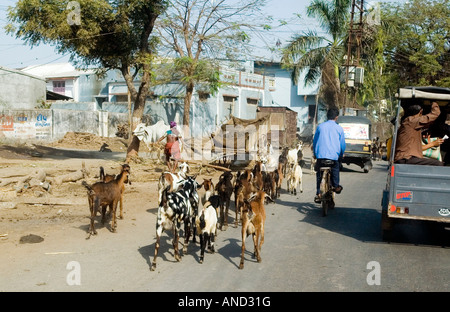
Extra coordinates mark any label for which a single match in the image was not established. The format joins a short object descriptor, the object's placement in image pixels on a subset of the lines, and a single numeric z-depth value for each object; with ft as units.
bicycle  34.32
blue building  119.55
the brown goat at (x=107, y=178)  32.51
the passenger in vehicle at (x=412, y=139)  27.37
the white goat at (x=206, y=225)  23.18
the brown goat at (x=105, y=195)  27.27
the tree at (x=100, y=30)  56.95
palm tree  114.93
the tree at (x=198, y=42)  81.20
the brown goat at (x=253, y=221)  22.41
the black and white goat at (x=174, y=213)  22.33
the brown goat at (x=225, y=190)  31.22
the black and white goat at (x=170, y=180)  32.42
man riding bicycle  34.86
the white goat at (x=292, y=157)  52.73
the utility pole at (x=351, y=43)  101.96
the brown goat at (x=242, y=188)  31.30
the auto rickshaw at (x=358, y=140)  74.64
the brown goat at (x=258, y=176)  37.06
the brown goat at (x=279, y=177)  45.70
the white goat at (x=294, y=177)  47.70
